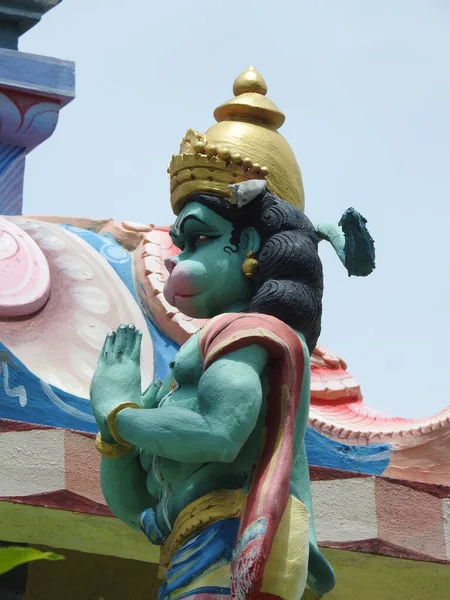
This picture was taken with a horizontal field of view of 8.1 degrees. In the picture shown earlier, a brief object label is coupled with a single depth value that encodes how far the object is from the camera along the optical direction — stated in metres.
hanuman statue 8.85
